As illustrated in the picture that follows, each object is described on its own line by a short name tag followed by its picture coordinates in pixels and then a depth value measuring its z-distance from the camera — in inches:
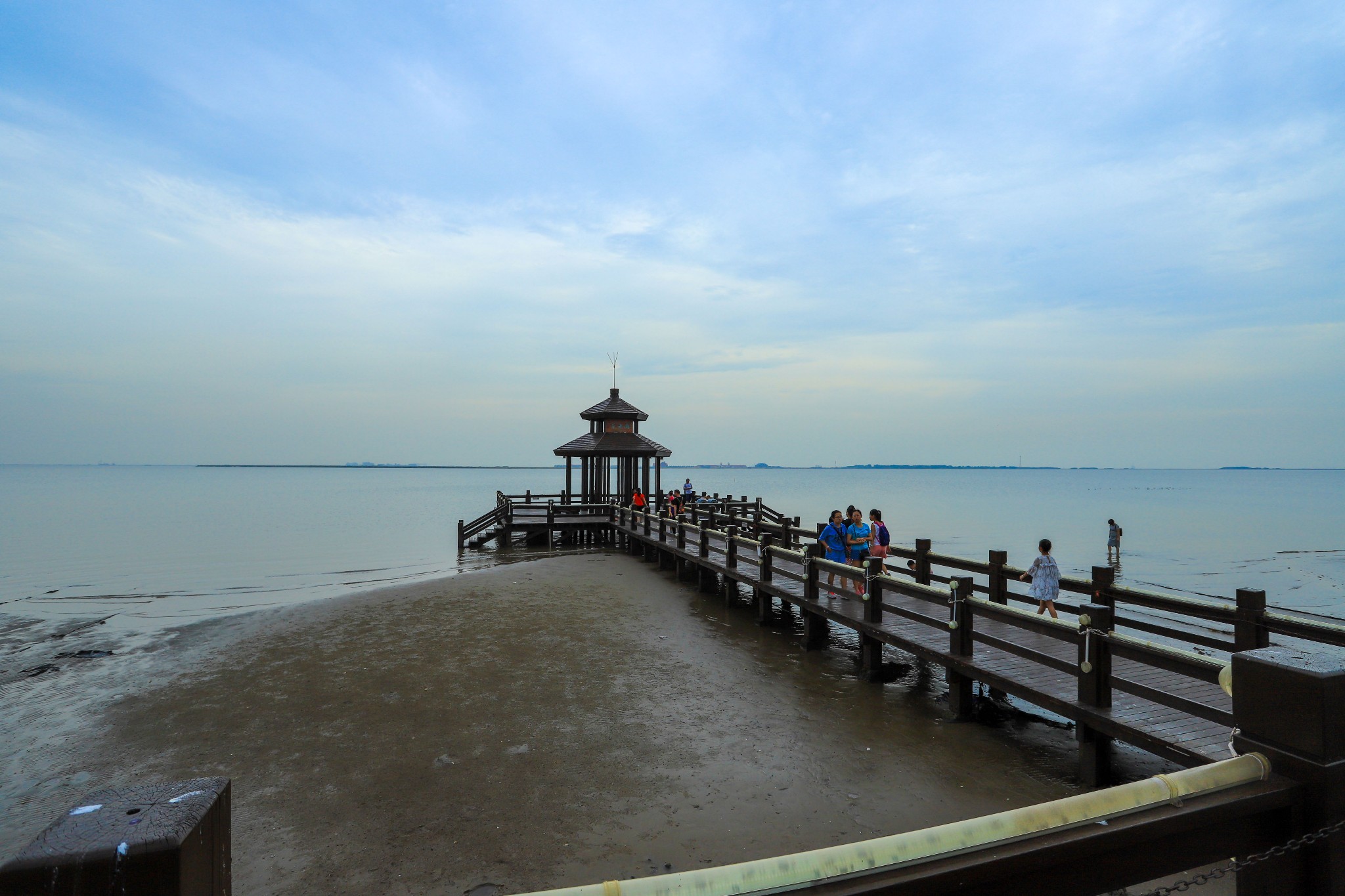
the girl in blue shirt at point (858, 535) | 485.1
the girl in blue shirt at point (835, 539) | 478.9
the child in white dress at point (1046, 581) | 405.1
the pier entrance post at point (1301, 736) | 76.4
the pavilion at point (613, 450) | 1162.6
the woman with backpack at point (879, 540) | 486.6
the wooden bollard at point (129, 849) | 47.1
